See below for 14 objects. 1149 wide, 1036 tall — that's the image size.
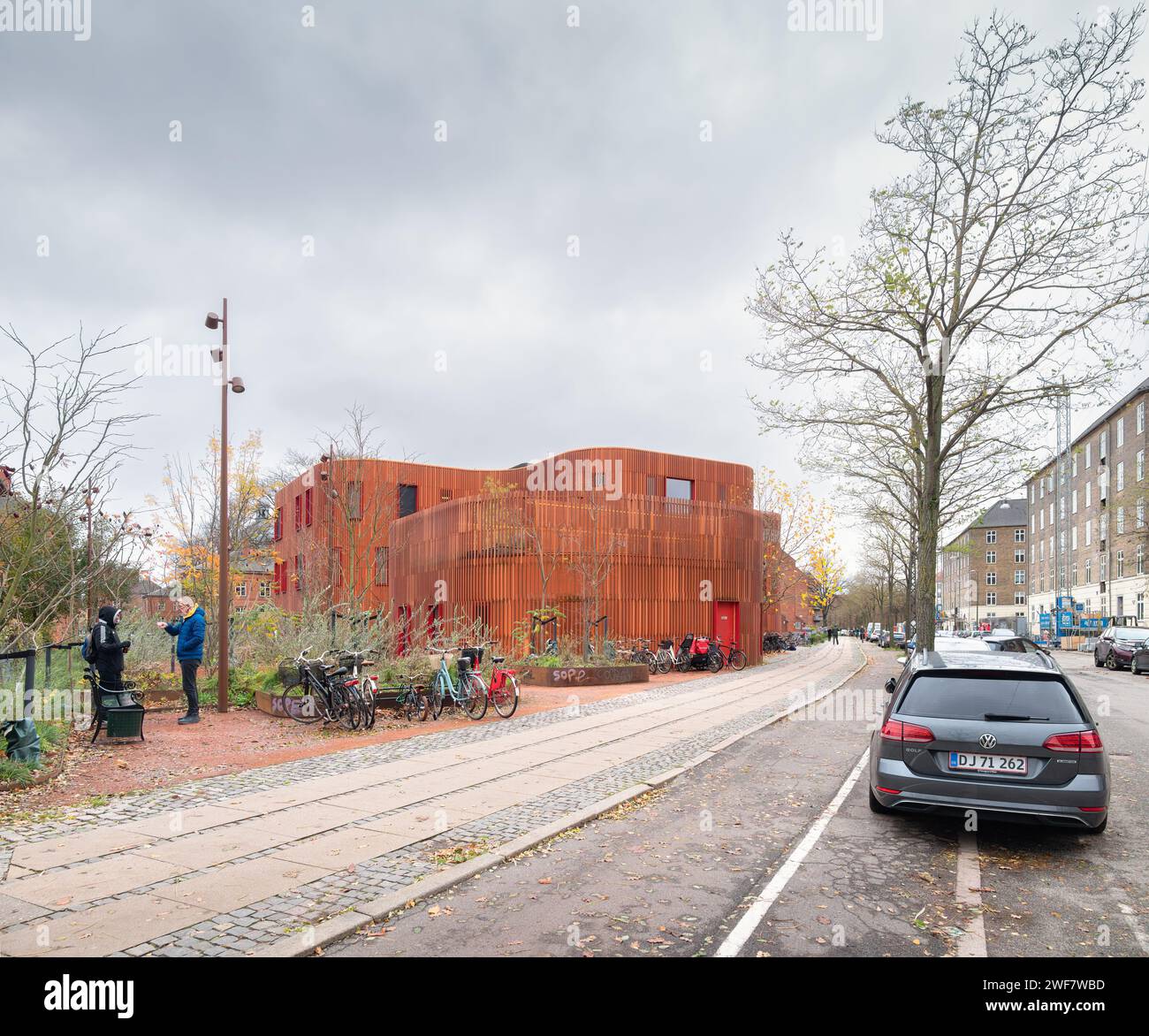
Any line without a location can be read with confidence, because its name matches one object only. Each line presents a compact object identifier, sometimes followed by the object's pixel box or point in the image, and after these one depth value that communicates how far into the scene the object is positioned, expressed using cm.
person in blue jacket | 1175
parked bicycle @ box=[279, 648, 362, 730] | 1180
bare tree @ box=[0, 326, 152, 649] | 752
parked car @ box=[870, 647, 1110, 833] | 571
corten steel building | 2523
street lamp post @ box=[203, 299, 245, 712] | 1320
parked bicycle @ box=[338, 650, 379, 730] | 1173
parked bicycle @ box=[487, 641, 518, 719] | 1380
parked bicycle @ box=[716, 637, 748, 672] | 2764
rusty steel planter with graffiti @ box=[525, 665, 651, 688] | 1984
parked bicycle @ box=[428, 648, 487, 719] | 1320
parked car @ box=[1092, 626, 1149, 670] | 2936
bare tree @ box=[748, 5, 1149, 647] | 1631
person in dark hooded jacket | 1019
